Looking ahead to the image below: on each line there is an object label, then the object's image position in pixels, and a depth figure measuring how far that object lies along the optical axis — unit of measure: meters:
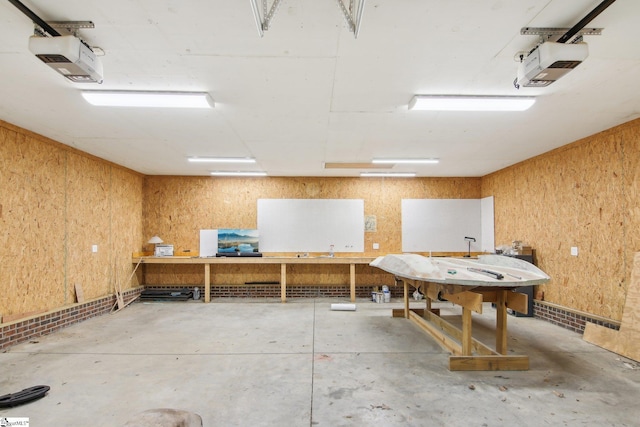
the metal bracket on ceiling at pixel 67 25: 2.11
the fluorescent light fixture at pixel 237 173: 7.13
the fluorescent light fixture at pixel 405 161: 5.96
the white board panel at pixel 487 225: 7.07
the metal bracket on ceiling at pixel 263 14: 1.83
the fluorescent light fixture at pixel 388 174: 7.13
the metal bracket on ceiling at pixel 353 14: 1.85
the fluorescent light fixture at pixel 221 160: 5.86
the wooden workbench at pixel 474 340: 3.36
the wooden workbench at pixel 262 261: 6.81
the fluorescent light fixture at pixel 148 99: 3.11
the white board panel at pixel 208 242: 7.43
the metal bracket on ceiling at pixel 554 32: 2.16
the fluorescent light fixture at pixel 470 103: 3.24
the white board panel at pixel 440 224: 7.57
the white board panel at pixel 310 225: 7.48
